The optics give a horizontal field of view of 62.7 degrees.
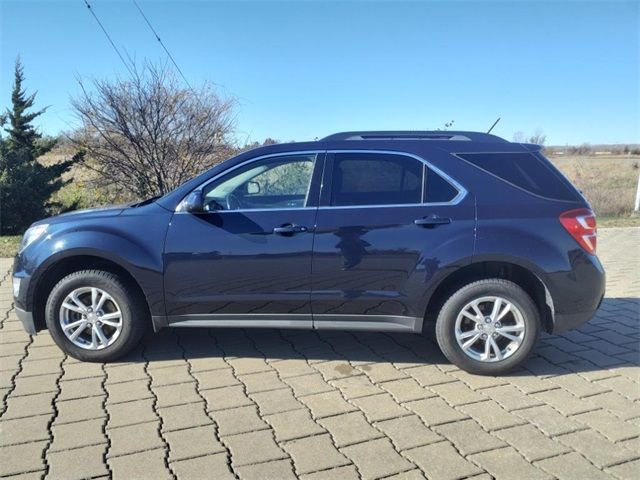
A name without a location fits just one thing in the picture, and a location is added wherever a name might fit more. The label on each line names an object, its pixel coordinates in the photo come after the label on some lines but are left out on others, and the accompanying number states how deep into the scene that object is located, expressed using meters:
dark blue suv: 3.85
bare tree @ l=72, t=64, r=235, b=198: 11.47
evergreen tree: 13.15
